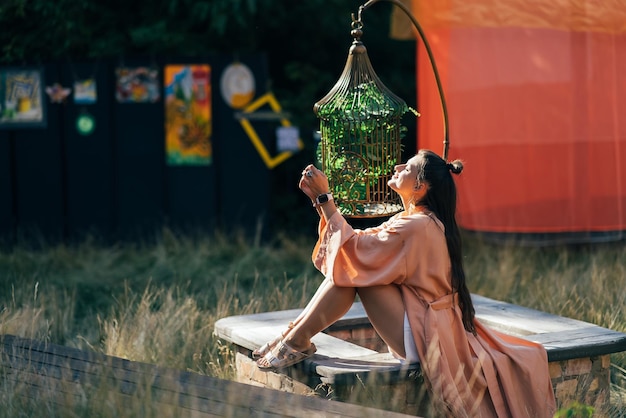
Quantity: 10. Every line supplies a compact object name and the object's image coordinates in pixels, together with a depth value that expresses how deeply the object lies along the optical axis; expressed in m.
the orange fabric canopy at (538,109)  14.79
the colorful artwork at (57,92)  16.71
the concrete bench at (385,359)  7.76
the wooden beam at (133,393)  7.04
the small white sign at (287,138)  17.19
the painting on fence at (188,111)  16.81
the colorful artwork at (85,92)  16.77
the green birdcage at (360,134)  8.67
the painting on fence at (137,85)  16.81
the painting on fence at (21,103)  16.71
